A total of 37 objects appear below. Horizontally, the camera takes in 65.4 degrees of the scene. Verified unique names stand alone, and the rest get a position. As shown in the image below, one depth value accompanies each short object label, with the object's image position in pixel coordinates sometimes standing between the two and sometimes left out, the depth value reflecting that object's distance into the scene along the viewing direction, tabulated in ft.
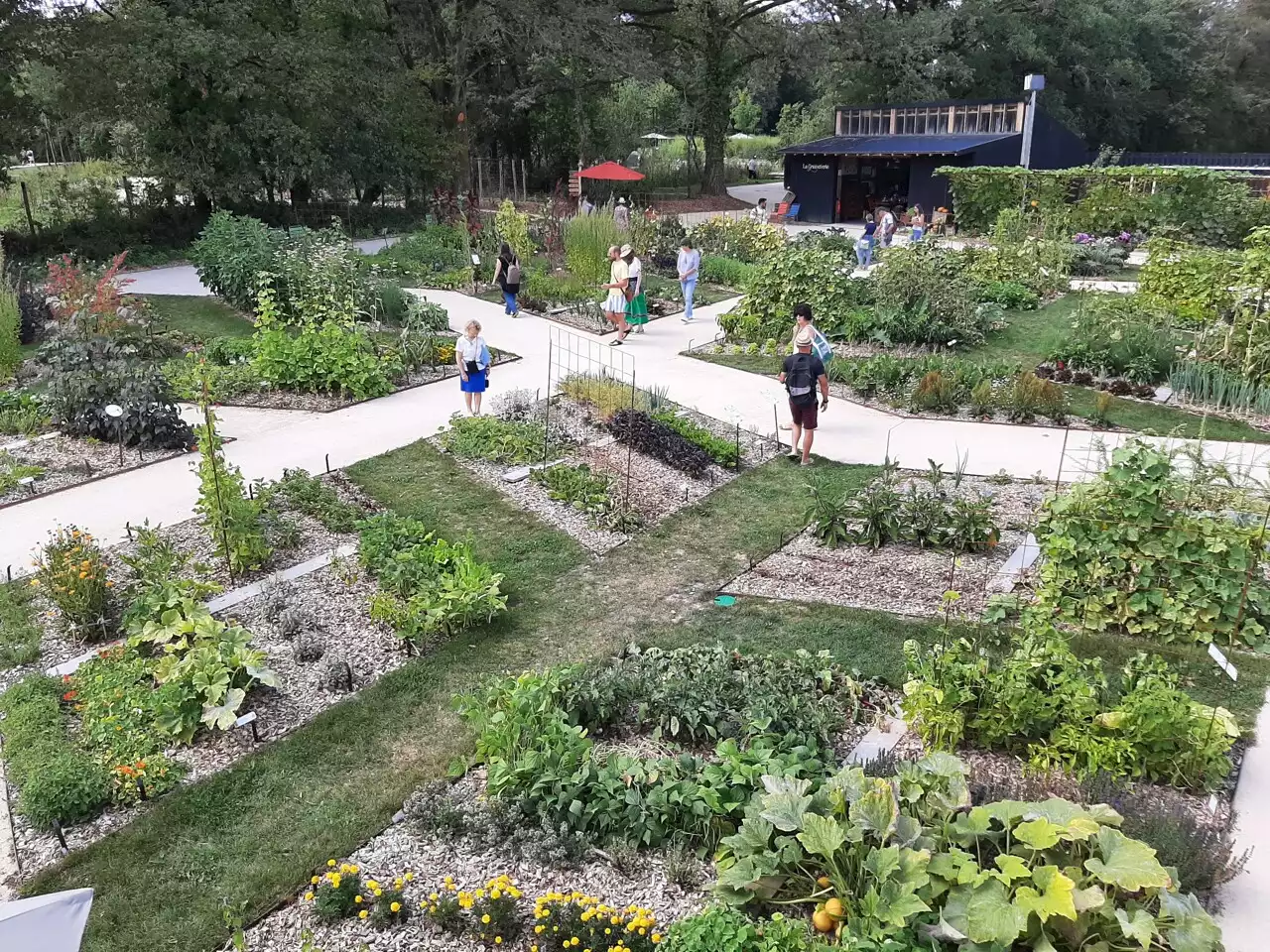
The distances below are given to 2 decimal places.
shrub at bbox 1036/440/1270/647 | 19.44
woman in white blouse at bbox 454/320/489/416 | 32.78
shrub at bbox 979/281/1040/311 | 50.80
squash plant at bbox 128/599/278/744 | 17.94
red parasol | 80.38
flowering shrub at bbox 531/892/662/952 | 12.82
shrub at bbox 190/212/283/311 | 47.96
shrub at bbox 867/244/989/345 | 42.52
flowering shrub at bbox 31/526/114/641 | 21.25
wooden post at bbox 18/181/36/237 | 67.07
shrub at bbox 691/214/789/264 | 61.82
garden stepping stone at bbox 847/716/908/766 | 16.24
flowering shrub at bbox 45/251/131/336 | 37.45
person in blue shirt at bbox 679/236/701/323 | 48.91
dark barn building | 88.48
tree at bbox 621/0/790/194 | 106.11
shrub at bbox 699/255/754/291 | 57.11
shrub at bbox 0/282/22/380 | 39.11
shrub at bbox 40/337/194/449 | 32.27
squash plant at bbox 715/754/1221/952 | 11.49
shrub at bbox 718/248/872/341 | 44.14
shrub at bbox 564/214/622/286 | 54.60
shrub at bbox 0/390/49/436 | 33.86
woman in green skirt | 45.85
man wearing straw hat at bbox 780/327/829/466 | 28.94
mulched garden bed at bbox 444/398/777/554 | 26.80
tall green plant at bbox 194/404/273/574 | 23.66
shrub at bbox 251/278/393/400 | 37.55
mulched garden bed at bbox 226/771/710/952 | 13.50
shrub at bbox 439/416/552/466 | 30.83
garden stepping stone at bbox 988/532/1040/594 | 21.93
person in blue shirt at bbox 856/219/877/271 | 64.08
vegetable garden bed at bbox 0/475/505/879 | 16.43
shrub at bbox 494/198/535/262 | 60.89
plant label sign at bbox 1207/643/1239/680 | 15.12
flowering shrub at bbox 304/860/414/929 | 13.69
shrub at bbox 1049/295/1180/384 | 36.91
